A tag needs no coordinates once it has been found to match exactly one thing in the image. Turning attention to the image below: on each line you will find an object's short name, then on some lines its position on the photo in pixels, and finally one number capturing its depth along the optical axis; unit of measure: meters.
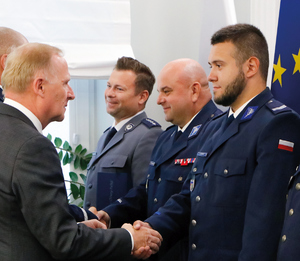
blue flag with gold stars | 2.67
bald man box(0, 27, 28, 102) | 2.98
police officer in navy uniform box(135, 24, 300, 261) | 2.09
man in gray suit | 1.88
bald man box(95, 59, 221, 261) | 2.87
